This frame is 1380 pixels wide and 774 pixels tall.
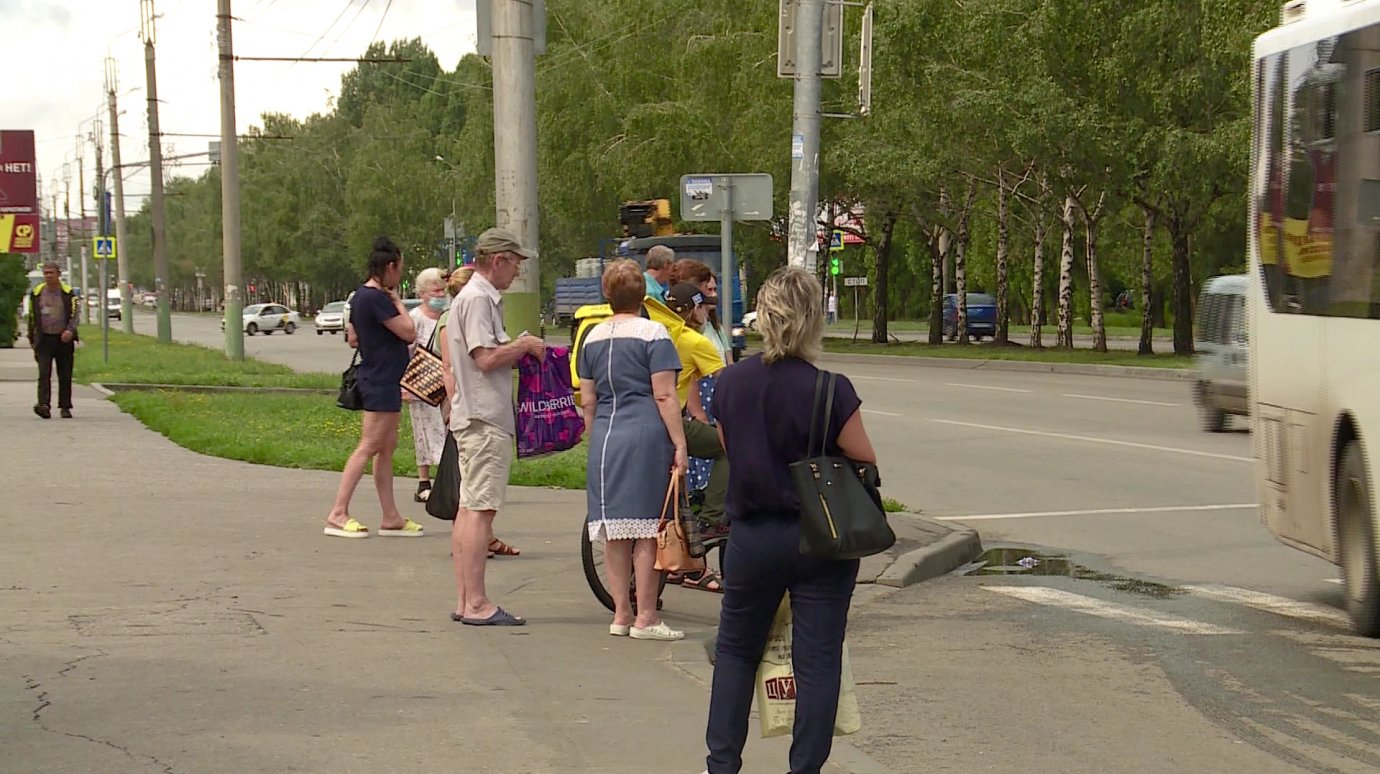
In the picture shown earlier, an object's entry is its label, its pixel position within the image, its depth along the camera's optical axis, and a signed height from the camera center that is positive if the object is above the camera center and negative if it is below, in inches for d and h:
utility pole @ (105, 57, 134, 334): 2516.0 +4.8
